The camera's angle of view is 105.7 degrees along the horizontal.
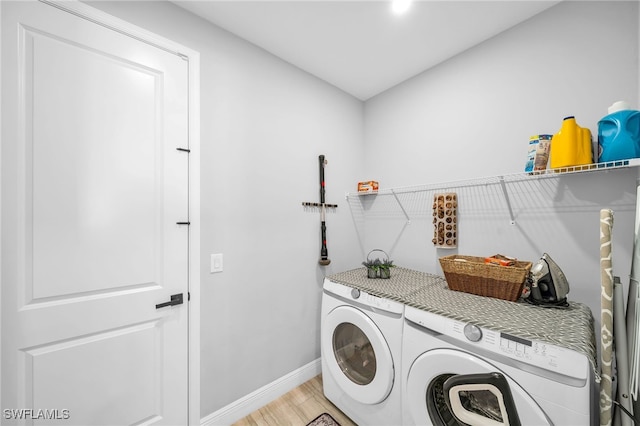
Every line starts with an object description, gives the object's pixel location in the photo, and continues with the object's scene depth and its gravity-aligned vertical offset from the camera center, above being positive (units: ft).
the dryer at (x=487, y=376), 2.41 -2.07
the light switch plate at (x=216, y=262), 5.13 -1.16
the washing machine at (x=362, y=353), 4.49 -3.05
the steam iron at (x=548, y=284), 4.00 -1.21
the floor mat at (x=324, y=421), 5.26 -4.66
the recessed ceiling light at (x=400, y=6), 4.65 +4.01
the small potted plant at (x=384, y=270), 6.04 -1.49
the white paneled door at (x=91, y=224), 3.40 -0.27
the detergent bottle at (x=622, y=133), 3.58 +1.20
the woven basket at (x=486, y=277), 4.22 -1.23
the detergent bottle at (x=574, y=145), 3.98 +1.12
